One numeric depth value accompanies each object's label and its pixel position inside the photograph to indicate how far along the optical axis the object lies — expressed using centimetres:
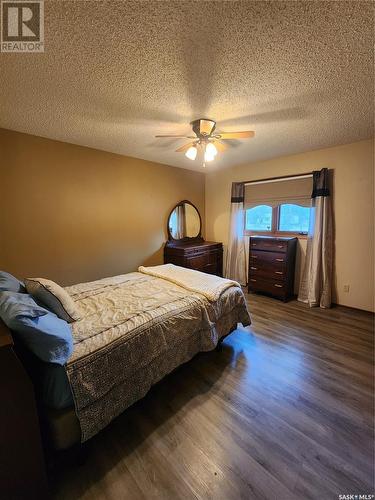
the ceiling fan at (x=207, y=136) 215
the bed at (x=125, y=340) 115
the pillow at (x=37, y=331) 105
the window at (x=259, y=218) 405
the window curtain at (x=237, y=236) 427
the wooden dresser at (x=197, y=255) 399
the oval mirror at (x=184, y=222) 431
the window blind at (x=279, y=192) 350
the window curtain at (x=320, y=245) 322
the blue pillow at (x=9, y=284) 145
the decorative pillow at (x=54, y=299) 155
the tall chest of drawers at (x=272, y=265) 346
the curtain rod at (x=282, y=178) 345
